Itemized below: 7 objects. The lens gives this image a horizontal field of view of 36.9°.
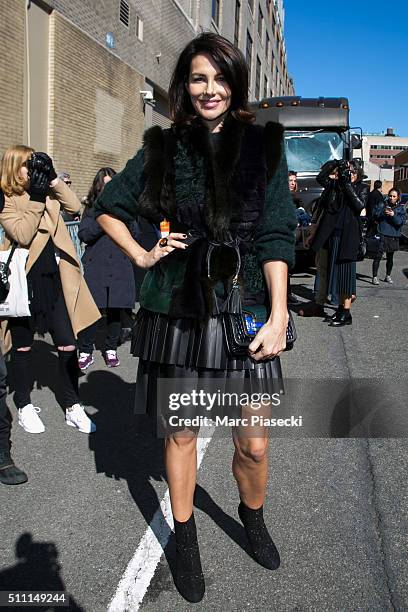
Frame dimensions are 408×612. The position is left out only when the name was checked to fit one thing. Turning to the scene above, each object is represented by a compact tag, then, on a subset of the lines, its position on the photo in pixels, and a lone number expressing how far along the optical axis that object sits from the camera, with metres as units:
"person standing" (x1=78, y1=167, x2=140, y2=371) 5.97
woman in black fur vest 2.25
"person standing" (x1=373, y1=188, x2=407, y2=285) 11.26
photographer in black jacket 7.95
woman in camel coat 3.84
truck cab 13.12
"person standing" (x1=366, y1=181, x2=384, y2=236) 12.35
